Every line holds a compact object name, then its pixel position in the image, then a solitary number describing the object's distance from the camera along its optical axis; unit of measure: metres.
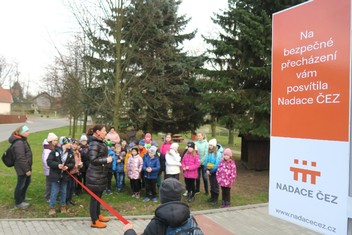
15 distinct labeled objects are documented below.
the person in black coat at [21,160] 7.51
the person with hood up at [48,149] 7.45
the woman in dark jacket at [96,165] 6.37
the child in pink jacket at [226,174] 8.34
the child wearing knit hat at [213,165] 8.70
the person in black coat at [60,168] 7.16
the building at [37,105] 94.62
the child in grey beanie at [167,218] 2.79
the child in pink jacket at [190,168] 8.91
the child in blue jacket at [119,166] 9.48
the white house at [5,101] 85.67
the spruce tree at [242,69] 12.11
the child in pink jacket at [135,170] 8.96
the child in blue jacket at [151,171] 8.84
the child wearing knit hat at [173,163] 8.88
